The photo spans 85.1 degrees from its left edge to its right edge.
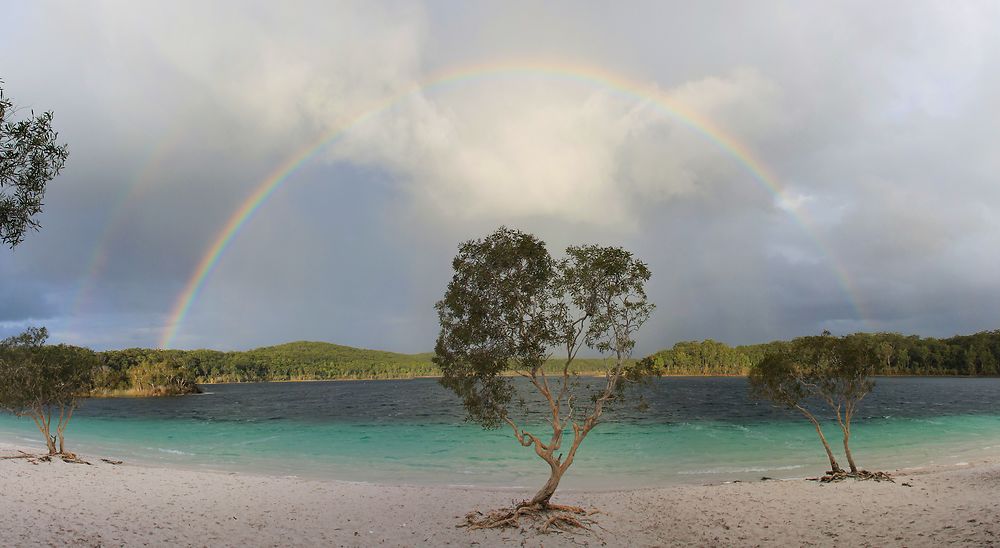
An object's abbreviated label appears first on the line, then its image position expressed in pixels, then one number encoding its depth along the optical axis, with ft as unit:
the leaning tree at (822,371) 102.73
